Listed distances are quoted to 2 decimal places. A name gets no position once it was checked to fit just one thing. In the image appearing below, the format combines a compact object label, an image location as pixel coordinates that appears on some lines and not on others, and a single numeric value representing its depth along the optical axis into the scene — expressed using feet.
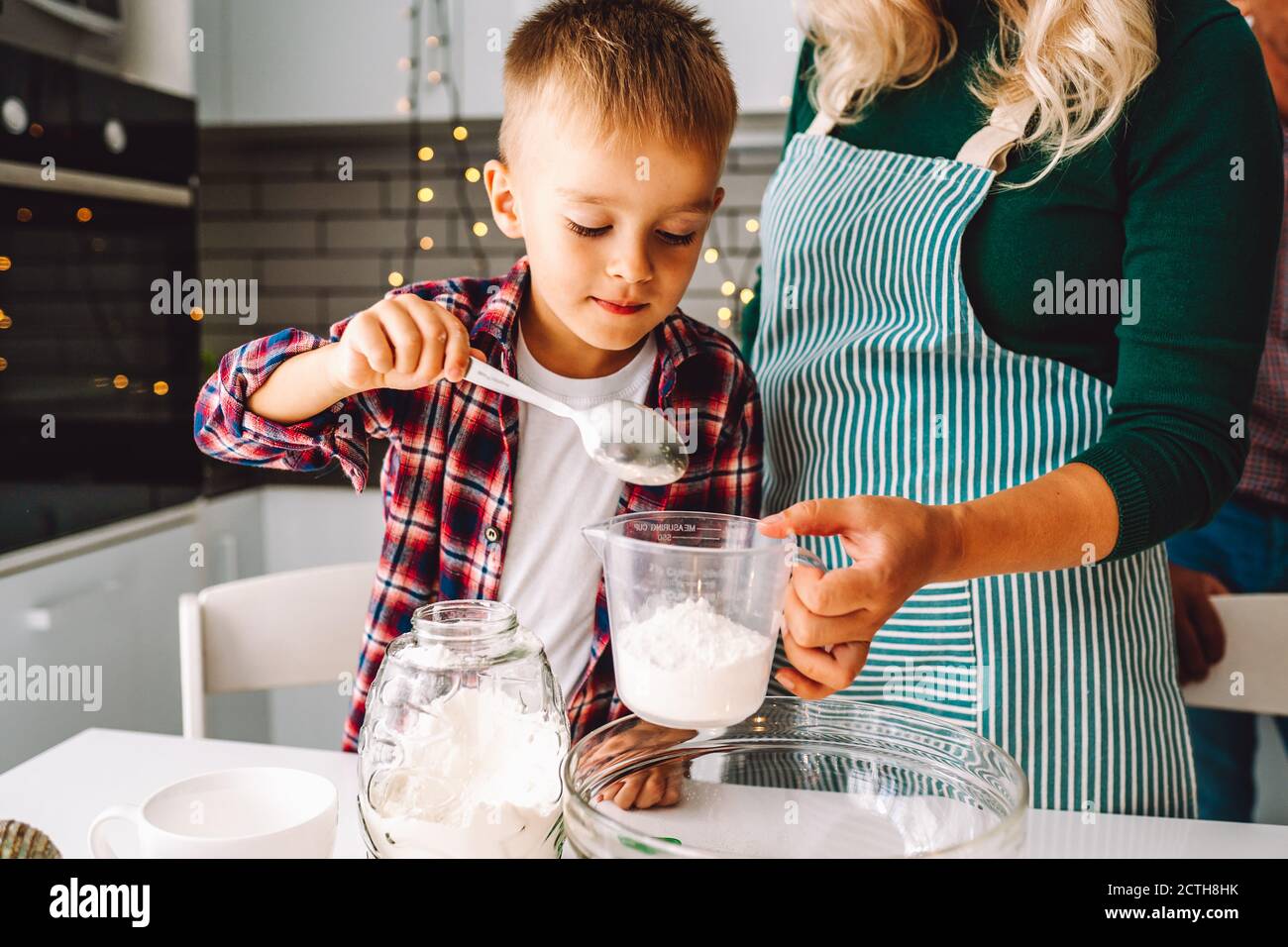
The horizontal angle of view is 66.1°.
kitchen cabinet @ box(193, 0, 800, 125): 6.88
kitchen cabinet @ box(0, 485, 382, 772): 5.28
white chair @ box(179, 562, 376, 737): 3.59
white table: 2.25
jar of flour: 1.72
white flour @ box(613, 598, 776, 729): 1.89
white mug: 1.56
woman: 2.58
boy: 2.55
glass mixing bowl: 1.96
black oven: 5.24
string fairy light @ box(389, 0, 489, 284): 6.89
